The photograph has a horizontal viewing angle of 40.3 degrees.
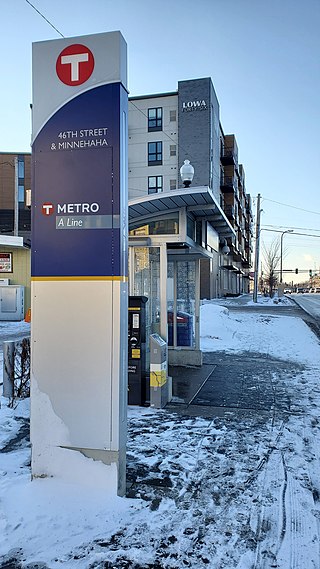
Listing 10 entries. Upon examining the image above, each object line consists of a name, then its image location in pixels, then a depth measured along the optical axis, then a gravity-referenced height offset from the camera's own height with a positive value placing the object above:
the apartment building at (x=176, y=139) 38.41 +13.30
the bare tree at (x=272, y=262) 56.89 +3.17
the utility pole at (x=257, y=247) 34.51 +3.09
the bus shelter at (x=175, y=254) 6.93 +0.60
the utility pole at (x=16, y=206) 24.30 +4.61
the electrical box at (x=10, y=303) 20.92 -0.78
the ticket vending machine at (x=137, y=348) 6.28 -0.89
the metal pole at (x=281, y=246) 58.59 +5.43
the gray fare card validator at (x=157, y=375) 6.20 -1.27
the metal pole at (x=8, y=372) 6.37 -1.25
